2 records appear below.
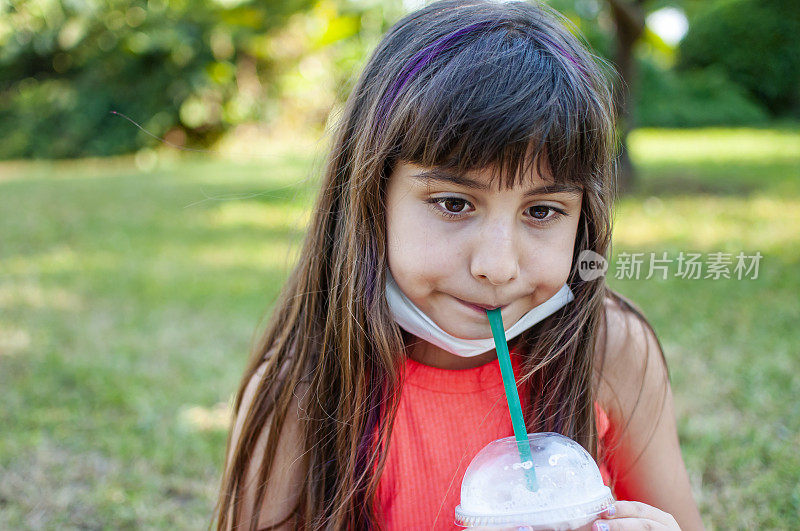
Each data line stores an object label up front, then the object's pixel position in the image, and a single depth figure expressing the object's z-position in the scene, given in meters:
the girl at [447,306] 1.12
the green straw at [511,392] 1.09
